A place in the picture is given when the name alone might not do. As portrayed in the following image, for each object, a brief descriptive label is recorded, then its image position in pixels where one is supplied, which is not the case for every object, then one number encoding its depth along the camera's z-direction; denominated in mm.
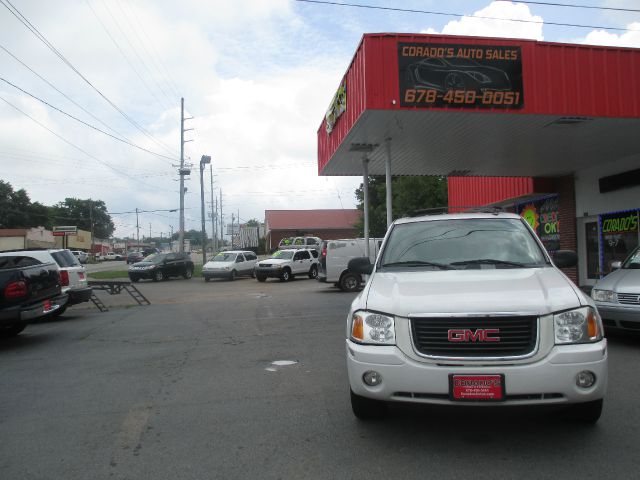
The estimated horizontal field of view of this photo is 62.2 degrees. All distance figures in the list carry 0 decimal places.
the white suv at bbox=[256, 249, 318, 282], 26141
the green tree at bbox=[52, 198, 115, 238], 105188
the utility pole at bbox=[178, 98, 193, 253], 38312
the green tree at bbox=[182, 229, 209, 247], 151125
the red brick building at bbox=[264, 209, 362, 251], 62972
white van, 19484
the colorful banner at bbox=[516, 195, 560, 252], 17219
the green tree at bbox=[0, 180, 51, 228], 77500
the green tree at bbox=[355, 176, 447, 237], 34656
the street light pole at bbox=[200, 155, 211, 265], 41656
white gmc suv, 3631
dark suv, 28906
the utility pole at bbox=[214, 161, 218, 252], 67438
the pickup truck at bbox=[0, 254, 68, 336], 8805
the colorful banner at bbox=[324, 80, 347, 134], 11180
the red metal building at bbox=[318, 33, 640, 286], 9453
